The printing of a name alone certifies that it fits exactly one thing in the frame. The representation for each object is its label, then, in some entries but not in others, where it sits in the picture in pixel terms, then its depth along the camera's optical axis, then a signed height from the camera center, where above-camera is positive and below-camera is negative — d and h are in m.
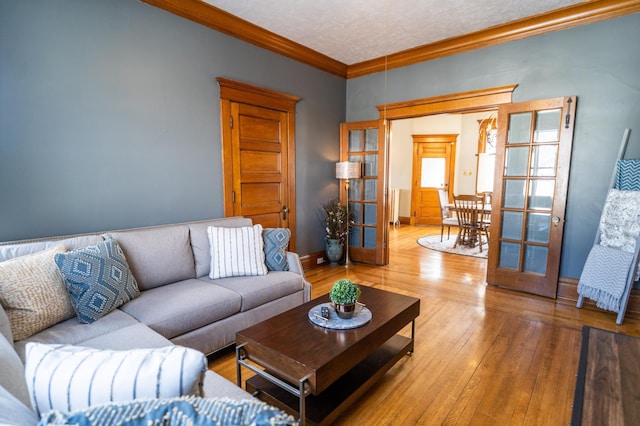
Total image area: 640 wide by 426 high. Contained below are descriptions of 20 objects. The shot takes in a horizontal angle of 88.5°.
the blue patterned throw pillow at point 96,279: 1.88 -0.64
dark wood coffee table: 1.56 -0.93
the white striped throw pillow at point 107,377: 0.75 -0.47
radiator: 8.51 -0.81
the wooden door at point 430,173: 8.64 +0.03
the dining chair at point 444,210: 6.46 -0.73
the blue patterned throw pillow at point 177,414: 0.64 -0.48
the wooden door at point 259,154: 3.63 +0.23
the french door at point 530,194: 3.51 -0.21
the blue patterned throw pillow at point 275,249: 3.01 -0.69
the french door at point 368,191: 4.88 -0.27
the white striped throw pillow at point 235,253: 2.79 -0.69
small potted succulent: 1.96 -0.73
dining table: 5.64 -0.82
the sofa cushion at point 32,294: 1.67 -0.64
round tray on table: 1.89 -0.87
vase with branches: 4.83 -0.80
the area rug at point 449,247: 5.68 -1.36
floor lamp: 4.65 +0.05
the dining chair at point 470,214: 5.68 -0.70
